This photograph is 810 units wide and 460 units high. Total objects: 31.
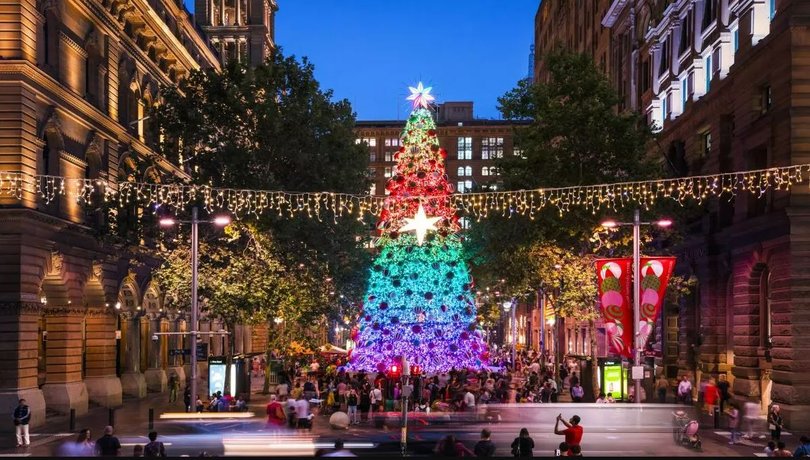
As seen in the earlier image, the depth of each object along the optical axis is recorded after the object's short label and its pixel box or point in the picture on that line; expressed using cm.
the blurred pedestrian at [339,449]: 1445
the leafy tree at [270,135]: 5041
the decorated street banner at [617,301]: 3247
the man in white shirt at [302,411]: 3127
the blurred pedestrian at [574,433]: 2255
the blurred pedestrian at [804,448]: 2211
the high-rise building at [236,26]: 9424
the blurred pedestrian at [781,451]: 2261
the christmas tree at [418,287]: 4175
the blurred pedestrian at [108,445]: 2212
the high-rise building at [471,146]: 17950
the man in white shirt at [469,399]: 3569
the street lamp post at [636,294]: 3388
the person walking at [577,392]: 4191
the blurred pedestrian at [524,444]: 2236
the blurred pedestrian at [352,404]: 3589
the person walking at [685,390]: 4309
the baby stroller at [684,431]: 2641
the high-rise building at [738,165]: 3653
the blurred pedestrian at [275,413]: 2873
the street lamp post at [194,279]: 3778
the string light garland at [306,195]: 3806
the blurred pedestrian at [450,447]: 2133
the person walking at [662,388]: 4450
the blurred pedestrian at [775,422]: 3144
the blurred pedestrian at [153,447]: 2034
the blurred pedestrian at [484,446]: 2127
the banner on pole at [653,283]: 3156
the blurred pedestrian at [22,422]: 3262
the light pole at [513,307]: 7493
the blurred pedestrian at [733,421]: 3212
